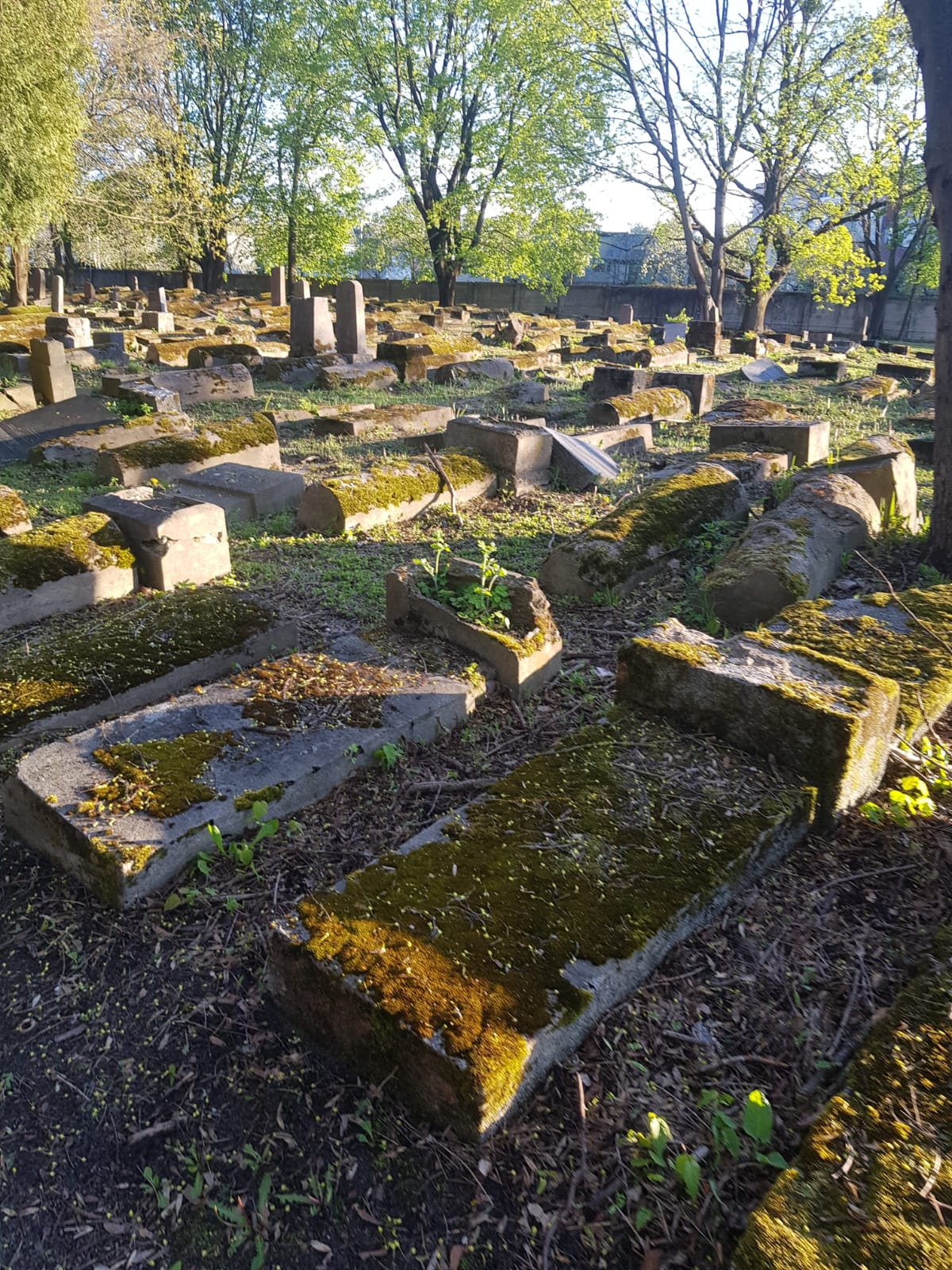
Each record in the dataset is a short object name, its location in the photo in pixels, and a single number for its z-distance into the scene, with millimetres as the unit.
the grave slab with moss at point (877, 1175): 1464
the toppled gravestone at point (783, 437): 8703
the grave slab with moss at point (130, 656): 3691
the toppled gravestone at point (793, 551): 4824
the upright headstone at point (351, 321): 15688
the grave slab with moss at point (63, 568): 5008
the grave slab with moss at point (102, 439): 9047
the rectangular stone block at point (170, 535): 5543
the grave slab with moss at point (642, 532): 5730
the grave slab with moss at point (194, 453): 8109
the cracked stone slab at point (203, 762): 2885
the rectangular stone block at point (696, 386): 13094
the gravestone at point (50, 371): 11766
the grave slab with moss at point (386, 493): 6980
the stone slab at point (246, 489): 7320
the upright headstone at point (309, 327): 16250
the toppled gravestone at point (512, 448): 8234
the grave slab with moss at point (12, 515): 6191
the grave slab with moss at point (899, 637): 3289
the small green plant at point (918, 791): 2721
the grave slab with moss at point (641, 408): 11133
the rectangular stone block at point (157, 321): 21422
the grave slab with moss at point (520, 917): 1976
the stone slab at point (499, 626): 4215
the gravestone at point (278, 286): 28750
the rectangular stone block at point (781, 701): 2756
